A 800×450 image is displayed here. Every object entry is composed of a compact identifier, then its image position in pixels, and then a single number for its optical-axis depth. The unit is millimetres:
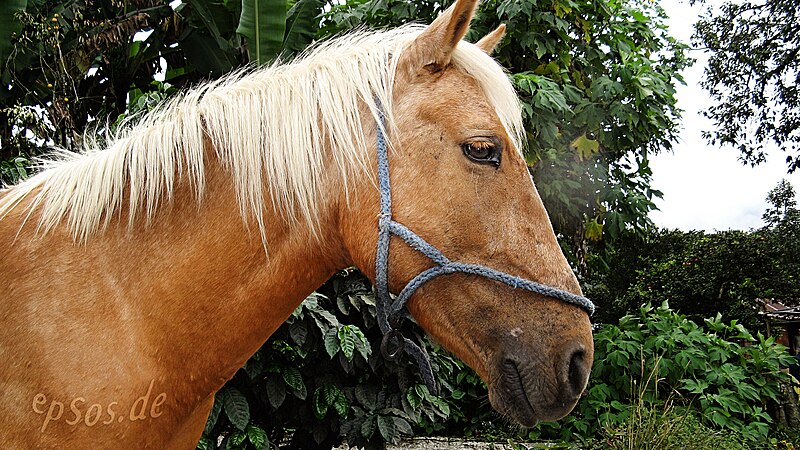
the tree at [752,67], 9836
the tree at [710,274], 8758
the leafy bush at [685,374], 4750
